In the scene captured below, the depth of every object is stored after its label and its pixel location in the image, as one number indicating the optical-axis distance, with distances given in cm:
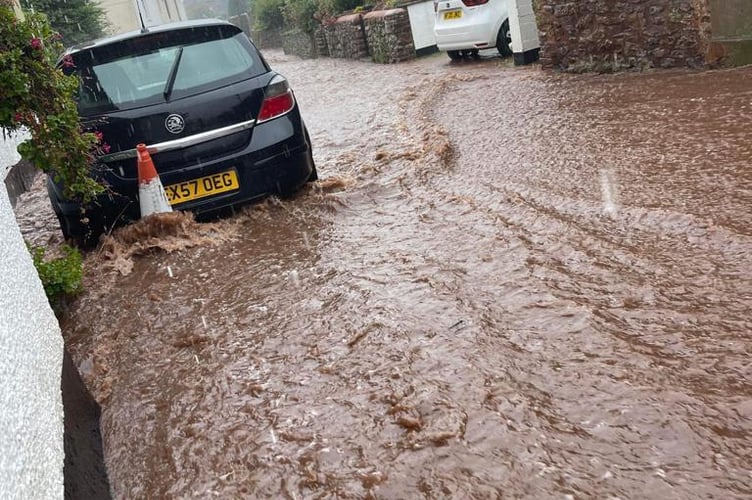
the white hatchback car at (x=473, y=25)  1298
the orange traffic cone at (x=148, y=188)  544
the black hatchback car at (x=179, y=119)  554
